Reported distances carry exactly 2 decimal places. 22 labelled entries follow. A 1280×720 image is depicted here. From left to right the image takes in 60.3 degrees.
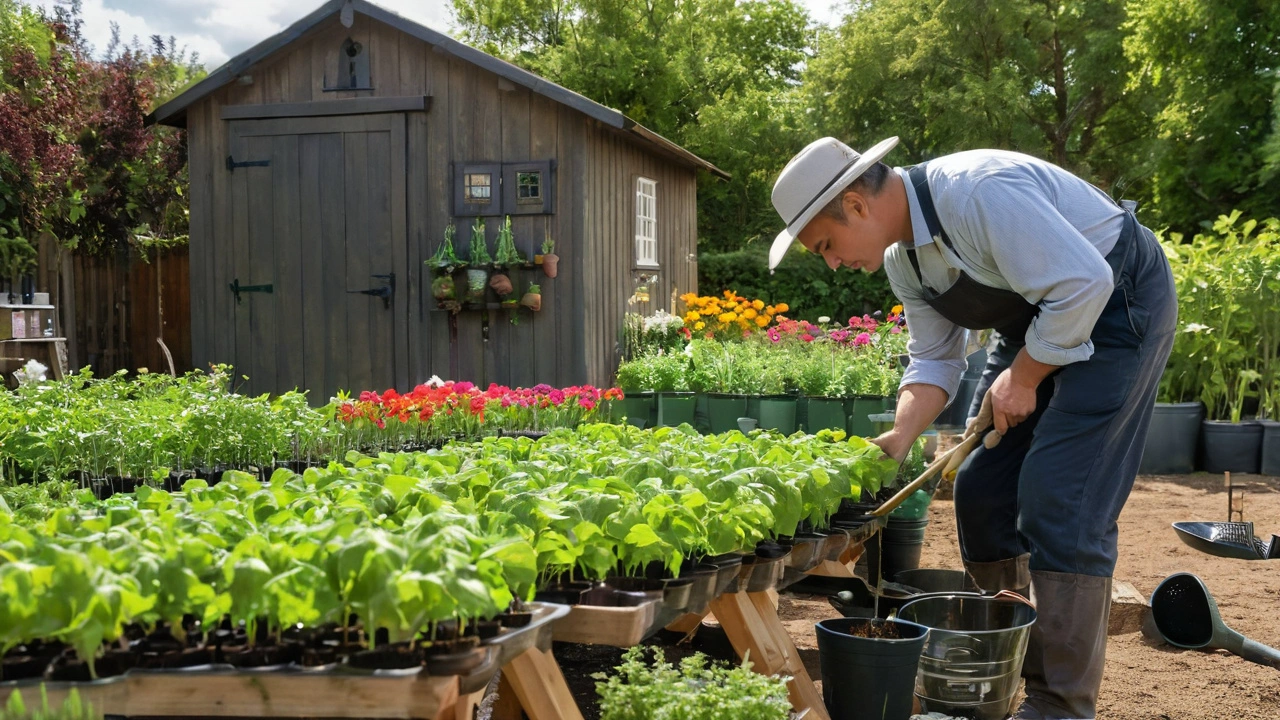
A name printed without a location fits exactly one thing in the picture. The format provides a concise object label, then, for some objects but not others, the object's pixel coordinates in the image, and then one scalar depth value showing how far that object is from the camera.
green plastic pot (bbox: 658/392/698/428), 7.04
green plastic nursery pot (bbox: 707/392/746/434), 6.84
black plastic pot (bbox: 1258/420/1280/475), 8.38
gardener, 2.80
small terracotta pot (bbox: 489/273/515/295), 8.91
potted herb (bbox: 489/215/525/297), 8.91
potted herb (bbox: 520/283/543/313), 8.93
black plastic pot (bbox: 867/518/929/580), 4.80
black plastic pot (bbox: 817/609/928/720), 2.69
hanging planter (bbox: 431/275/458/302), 8.96
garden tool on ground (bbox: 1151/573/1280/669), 3.70
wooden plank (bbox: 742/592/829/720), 2.92
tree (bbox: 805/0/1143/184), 19.23
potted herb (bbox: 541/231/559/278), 8.94
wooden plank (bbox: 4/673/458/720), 1.70
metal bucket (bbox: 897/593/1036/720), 2.83
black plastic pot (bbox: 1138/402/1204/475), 8.57
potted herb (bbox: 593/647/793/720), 2.21
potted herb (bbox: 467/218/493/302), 8.93
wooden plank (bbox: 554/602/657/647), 2.17
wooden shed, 9.06
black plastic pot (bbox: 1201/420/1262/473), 8.50
